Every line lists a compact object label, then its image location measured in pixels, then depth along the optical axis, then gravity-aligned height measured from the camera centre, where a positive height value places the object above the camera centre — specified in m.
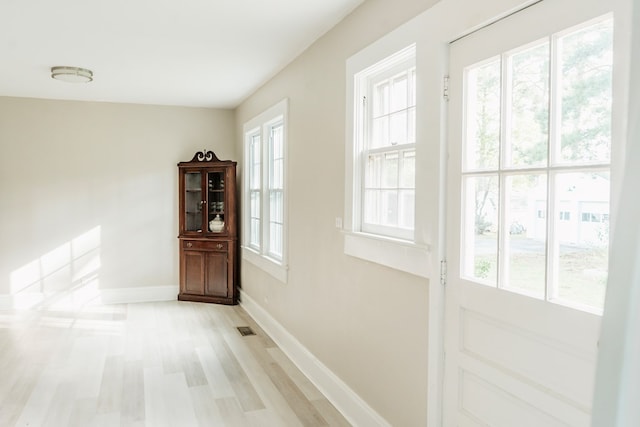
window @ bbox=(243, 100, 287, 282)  4.61 +0.04
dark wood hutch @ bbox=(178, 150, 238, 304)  6.07 -0.48
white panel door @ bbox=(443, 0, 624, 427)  1.45 -0.05
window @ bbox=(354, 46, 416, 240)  2.51 +0.27
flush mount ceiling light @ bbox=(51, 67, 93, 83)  4.35 +1.10
